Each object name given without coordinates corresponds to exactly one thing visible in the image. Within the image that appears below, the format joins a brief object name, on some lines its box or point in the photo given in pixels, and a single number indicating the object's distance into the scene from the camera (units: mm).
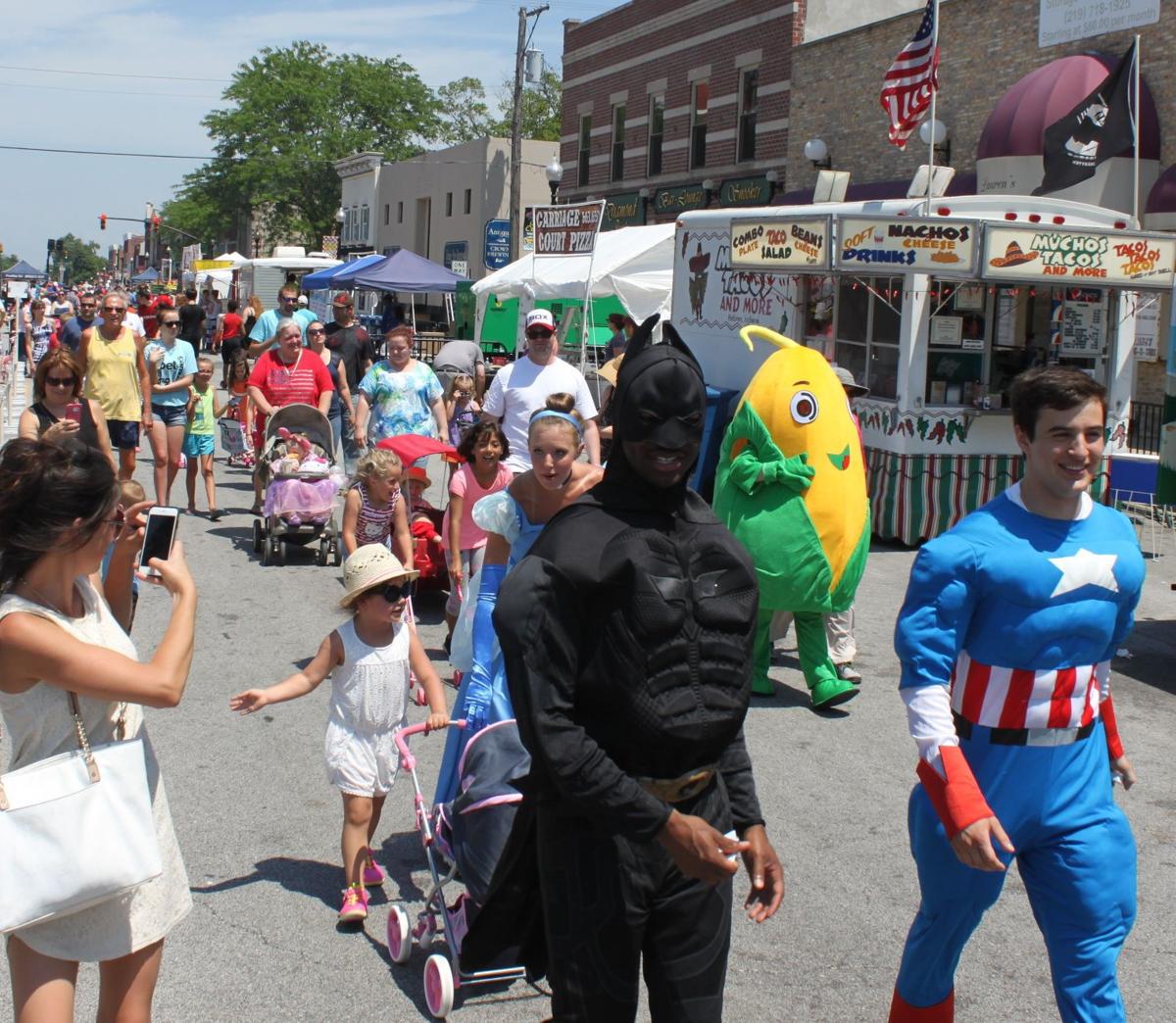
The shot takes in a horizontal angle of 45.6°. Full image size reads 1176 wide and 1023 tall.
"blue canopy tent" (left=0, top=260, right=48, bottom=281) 69750
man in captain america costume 3314
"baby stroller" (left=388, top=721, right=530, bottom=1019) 4008
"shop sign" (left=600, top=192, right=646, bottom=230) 32984
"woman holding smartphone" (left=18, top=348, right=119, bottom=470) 8758
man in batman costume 2643
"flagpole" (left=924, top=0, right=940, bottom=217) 11938
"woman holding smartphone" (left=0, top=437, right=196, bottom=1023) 2914
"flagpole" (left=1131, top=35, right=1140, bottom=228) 14602
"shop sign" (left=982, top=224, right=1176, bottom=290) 11727
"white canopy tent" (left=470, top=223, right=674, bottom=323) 18672
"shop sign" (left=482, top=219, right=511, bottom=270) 30828
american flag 14344
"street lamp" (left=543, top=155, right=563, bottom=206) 28672
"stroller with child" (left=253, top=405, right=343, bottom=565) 10766
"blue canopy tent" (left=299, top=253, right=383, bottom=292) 25523
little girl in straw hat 4723
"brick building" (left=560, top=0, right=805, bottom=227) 27859
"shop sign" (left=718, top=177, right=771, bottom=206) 28000
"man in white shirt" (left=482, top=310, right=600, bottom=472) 8688
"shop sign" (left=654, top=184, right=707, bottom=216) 30203
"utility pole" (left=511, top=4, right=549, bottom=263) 33094
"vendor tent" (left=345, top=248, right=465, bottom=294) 24688
